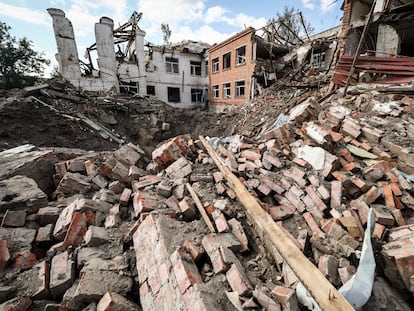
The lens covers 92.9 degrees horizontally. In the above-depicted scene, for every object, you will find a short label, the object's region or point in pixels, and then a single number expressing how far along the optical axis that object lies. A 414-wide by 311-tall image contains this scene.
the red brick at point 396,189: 2.83
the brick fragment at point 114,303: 1.63
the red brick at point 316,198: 2.79
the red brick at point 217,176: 3.23
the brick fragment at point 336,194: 2.80
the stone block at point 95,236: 2.26
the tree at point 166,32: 25.74
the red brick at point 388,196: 2.72
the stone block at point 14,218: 2.45
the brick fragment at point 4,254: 1.98
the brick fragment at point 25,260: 2.03
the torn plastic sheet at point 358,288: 1.54
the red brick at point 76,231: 2.31
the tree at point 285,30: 11.18
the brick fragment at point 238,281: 1.59
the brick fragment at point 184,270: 1.64
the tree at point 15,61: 10.56
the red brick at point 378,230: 2.27
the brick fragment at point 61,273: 1.86
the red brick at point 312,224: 2.47
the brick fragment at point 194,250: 1.92
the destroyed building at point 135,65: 11.42
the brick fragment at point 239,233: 2.10
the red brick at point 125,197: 3.01
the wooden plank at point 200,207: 2.32
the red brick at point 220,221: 2.24
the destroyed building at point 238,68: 12.62
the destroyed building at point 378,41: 5.83
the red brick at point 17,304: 1.62
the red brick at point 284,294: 1.50
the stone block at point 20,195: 2.66
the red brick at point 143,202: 2.64
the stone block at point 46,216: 2.64
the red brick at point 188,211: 2.57
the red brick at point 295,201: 2.88
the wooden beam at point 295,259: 1.36
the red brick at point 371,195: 2.78
